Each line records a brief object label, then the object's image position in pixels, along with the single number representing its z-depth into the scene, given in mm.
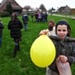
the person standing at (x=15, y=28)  2911
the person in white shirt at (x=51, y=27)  2476
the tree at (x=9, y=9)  17575
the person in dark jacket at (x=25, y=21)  6080
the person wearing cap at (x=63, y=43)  1271
